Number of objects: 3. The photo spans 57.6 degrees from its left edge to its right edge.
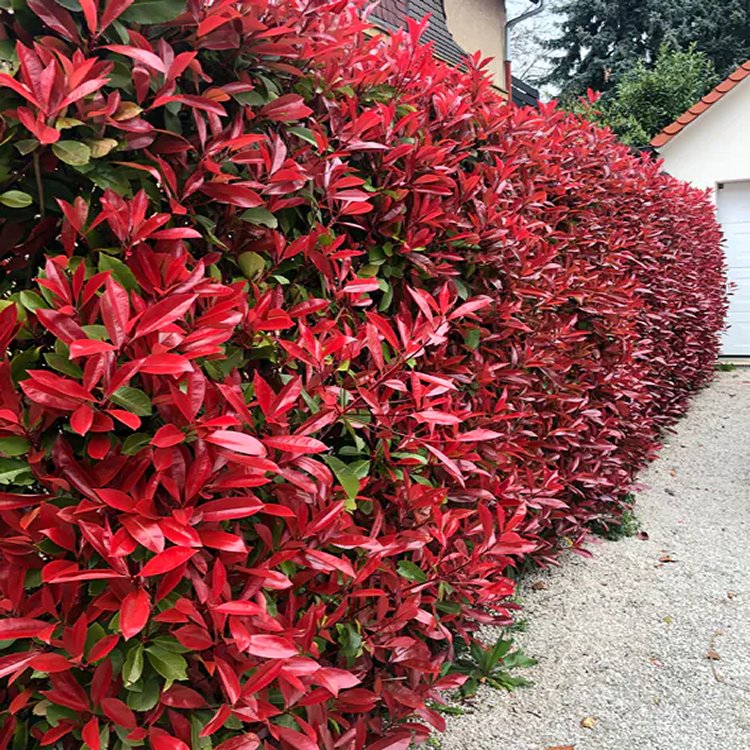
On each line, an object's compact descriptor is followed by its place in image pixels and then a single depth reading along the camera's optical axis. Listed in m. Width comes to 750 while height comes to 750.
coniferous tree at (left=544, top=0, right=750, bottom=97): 21.48
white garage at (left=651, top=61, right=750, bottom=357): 10.28
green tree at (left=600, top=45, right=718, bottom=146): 16.81
